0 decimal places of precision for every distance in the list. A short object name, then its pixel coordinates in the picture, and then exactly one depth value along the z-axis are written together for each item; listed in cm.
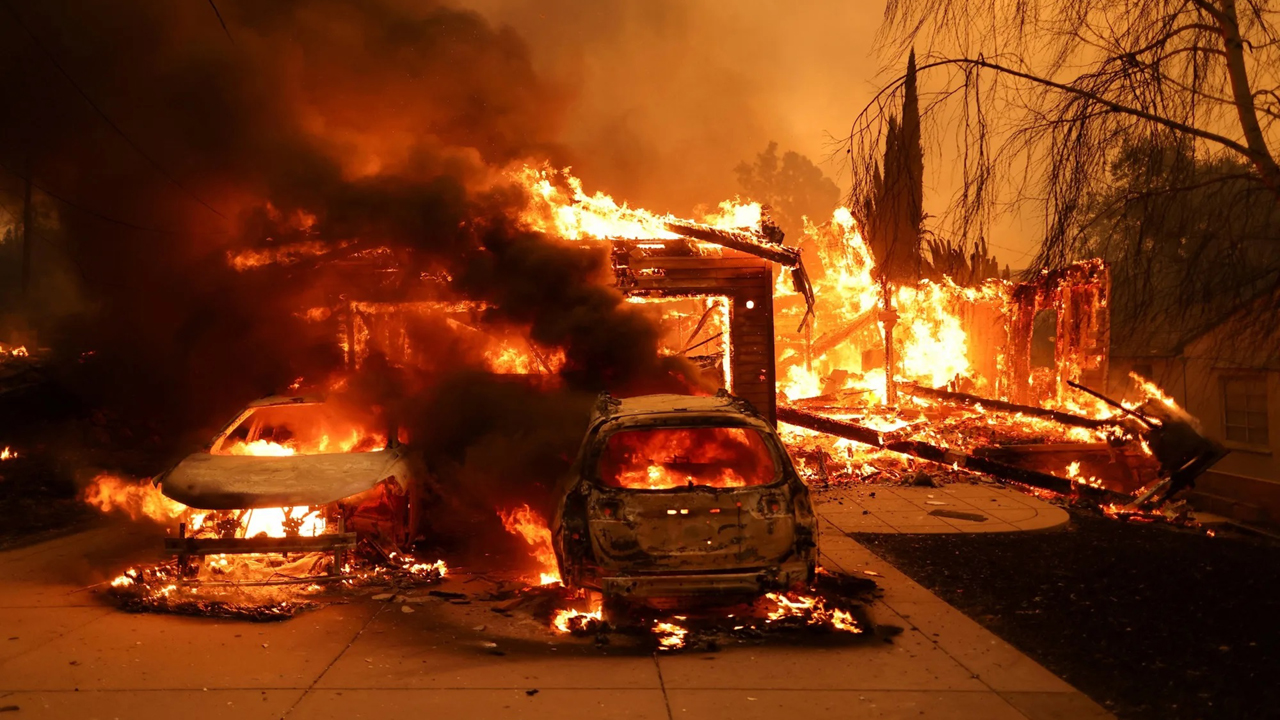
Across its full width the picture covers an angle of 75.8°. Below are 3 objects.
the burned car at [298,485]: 624
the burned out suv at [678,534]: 525
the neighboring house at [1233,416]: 1401
